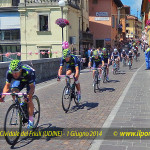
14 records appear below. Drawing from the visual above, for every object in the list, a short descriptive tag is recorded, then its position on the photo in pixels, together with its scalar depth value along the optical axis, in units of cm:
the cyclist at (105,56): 1528
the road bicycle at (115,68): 1970
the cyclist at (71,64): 829
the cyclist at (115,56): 1960
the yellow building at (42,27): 2736
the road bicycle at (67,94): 828
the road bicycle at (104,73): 1504
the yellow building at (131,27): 11919
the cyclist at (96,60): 1257
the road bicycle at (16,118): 545
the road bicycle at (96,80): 1209
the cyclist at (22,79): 548
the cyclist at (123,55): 2668
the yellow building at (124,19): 7252
